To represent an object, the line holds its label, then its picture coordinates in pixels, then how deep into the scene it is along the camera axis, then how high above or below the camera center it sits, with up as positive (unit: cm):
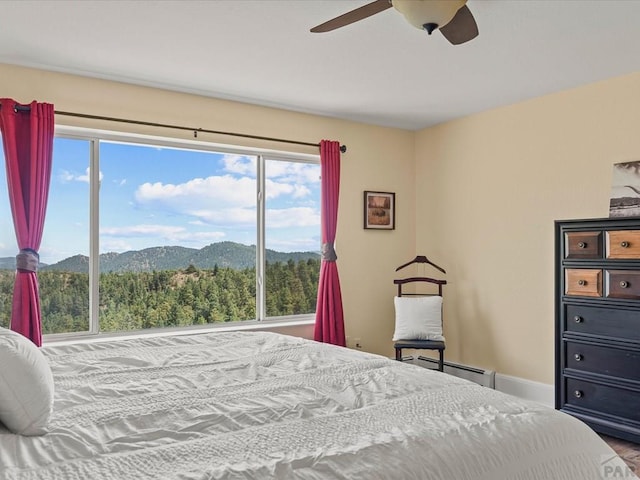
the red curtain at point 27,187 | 340 +40
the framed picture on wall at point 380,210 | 520 +38
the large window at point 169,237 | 382 +8
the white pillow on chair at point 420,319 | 467 -66
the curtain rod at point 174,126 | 364 +95
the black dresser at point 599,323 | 327 -51
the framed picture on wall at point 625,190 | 364 +41
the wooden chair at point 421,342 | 455 -85
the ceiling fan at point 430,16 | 190 +98
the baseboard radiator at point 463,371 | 464 -119
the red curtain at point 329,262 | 466 -14
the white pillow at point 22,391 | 150 -43
